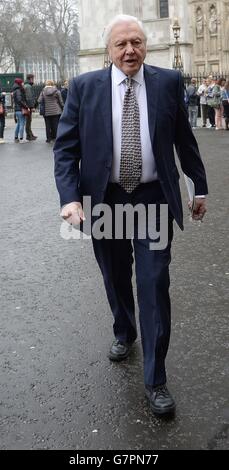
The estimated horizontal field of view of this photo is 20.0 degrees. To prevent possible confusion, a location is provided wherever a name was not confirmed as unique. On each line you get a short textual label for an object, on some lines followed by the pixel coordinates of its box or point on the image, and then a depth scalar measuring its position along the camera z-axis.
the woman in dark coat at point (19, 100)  20.14
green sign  45.50
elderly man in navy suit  3.45
